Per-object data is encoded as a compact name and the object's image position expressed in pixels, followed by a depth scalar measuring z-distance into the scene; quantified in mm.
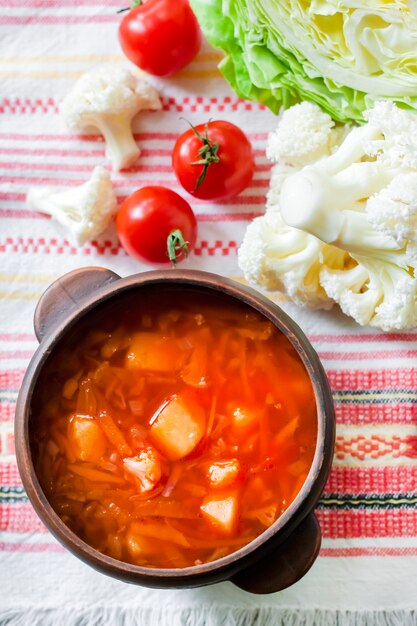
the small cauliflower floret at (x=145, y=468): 756
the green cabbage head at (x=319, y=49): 772
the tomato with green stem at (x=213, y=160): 809
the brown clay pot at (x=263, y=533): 740
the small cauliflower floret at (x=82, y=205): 819
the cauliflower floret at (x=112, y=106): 820
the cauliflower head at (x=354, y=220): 766
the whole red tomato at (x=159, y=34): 817
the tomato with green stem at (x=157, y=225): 808
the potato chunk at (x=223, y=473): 755
